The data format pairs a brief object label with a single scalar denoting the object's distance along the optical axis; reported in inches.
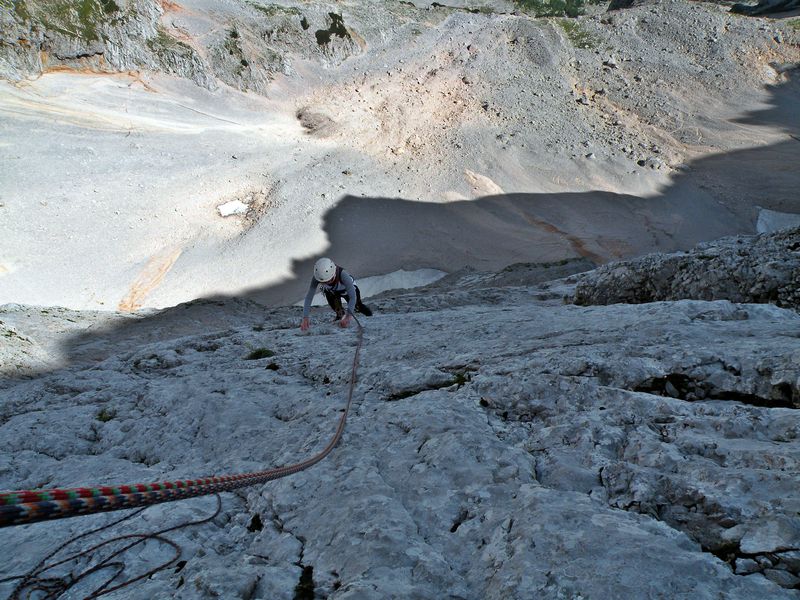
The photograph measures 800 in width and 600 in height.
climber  356.5
